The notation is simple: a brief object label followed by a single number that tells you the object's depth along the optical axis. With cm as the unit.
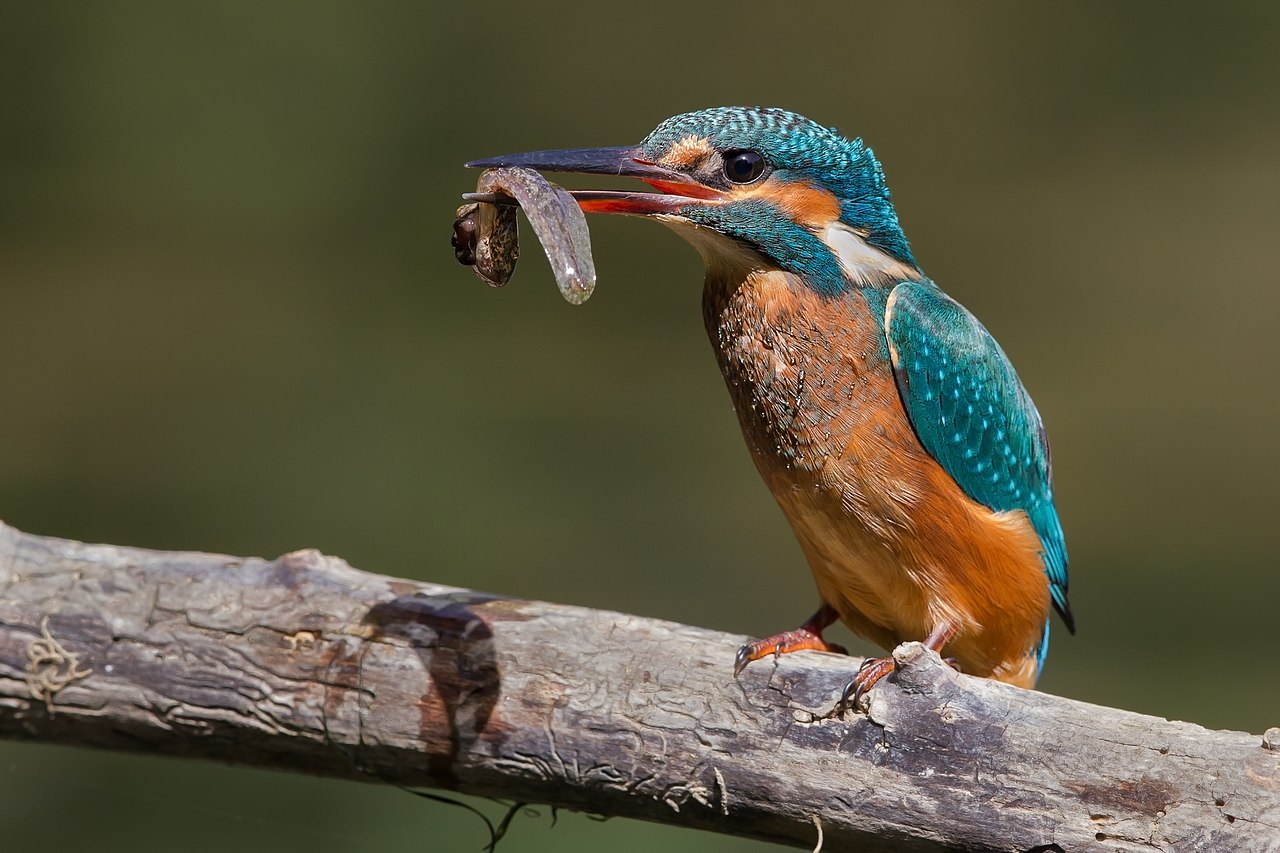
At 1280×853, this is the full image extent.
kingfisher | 351
